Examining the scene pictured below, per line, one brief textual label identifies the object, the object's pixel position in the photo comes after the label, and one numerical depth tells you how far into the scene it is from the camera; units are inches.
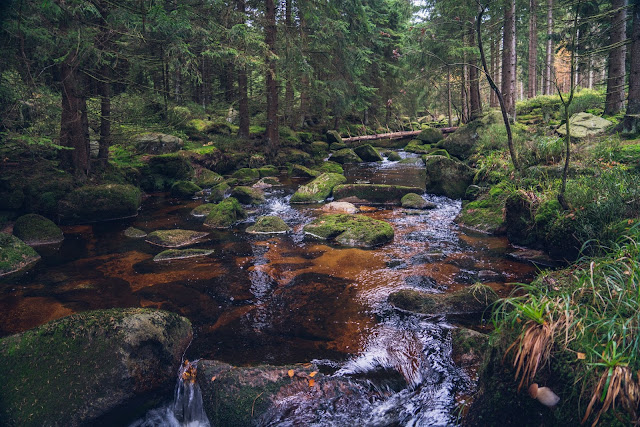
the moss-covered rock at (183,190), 539.2
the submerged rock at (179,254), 299.9
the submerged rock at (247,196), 499.6
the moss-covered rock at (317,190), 499.2
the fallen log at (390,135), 987.2
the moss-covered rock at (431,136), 964.8
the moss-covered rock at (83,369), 129.6
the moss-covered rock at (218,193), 510.3
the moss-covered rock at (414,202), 445.5
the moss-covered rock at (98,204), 403.9
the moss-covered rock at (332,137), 973.2
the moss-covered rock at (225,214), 398.0
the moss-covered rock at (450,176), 474.3
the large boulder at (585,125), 508.4
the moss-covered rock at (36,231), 342.3
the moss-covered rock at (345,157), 846.5
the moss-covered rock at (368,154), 856.3
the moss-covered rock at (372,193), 480.1
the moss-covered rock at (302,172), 673.0
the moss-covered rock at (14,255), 276.1
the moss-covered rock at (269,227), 376.8
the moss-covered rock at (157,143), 612.7
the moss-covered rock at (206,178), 607.2
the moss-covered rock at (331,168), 715.7
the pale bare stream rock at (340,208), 440.8
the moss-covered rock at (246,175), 632.7
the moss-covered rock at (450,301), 204.7
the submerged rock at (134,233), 360.8
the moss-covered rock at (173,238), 337.1
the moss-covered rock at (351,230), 326.0
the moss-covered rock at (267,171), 676.9
